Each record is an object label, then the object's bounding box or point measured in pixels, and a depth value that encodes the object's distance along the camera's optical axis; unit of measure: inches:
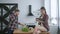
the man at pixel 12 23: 75.7
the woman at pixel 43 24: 63.9
